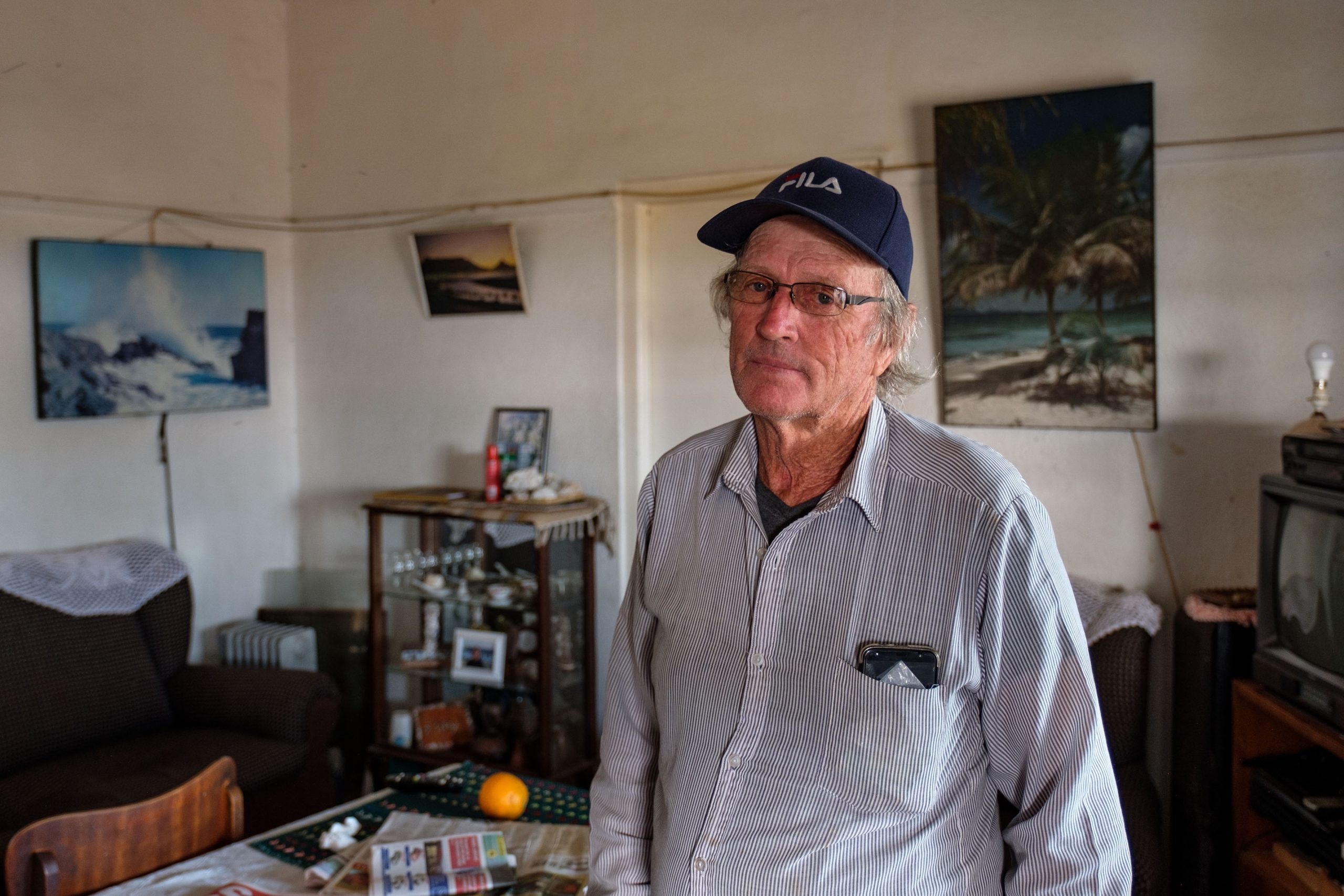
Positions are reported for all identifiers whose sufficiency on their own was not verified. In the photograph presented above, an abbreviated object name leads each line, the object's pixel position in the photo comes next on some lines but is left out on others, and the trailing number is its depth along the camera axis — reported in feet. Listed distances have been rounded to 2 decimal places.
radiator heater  13.07
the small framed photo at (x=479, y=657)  11.81
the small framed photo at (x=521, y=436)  12.42
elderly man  3.87
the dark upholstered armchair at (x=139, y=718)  10.16
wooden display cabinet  11.44
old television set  7.11
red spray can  11.91
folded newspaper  5.96
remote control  7.54
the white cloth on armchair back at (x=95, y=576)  11.10
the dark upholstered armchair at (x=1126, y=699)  8.97
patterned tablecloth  5.98
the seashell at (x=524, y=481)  11.83
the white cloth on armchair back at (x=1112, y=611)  9.14
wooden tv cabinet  8.05
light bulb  8.25
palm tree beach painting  9.43
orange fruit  6.89
